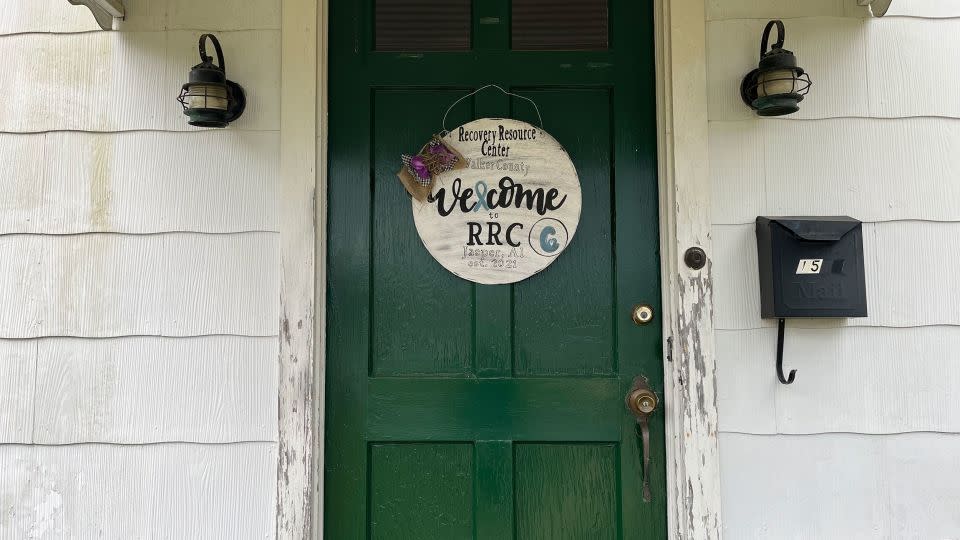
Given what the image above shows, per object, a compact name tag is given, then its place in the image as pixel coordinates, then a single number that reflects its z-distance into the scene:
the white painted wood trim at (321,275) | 1.64
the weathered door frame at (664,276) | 1.60
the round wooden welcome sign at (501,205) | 1.71
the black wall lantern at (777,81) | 1.54
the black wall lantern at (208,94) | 1.57
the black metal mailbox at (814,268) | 1.58
